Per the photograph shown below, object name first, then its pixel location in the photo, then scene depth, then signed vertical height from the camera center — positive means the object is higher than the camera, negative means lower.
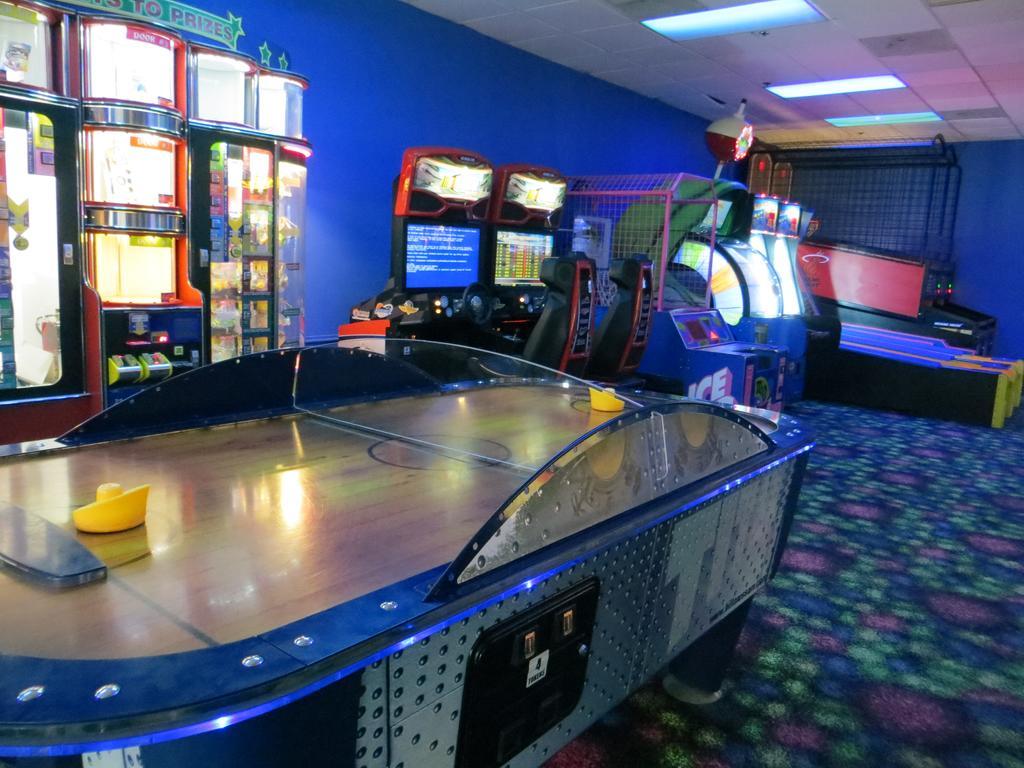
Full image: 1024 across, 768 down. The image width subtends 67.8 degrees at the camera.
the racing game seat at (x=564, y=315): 4.48 -0.27
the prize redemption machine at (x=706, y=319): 5.58 -0.34
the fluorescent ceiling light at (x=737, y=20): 4.81 +1.70
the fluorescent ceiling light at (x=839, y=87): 6.50 +1.72
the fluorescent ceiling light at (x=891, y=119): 7.81 +1.74
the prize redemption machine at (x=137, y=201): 3.11 +0.19
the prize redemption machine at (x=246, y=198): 3.53 +0.26
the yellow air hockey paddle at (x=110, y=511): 1.05 -0.37
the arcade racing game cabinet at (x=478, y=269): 4.53 -0.02
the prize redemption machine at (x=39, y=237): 2.90 +0.01
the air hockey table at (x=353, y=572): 0.71 -0.40
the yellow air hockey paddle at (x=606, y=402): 2.10 -0.36
